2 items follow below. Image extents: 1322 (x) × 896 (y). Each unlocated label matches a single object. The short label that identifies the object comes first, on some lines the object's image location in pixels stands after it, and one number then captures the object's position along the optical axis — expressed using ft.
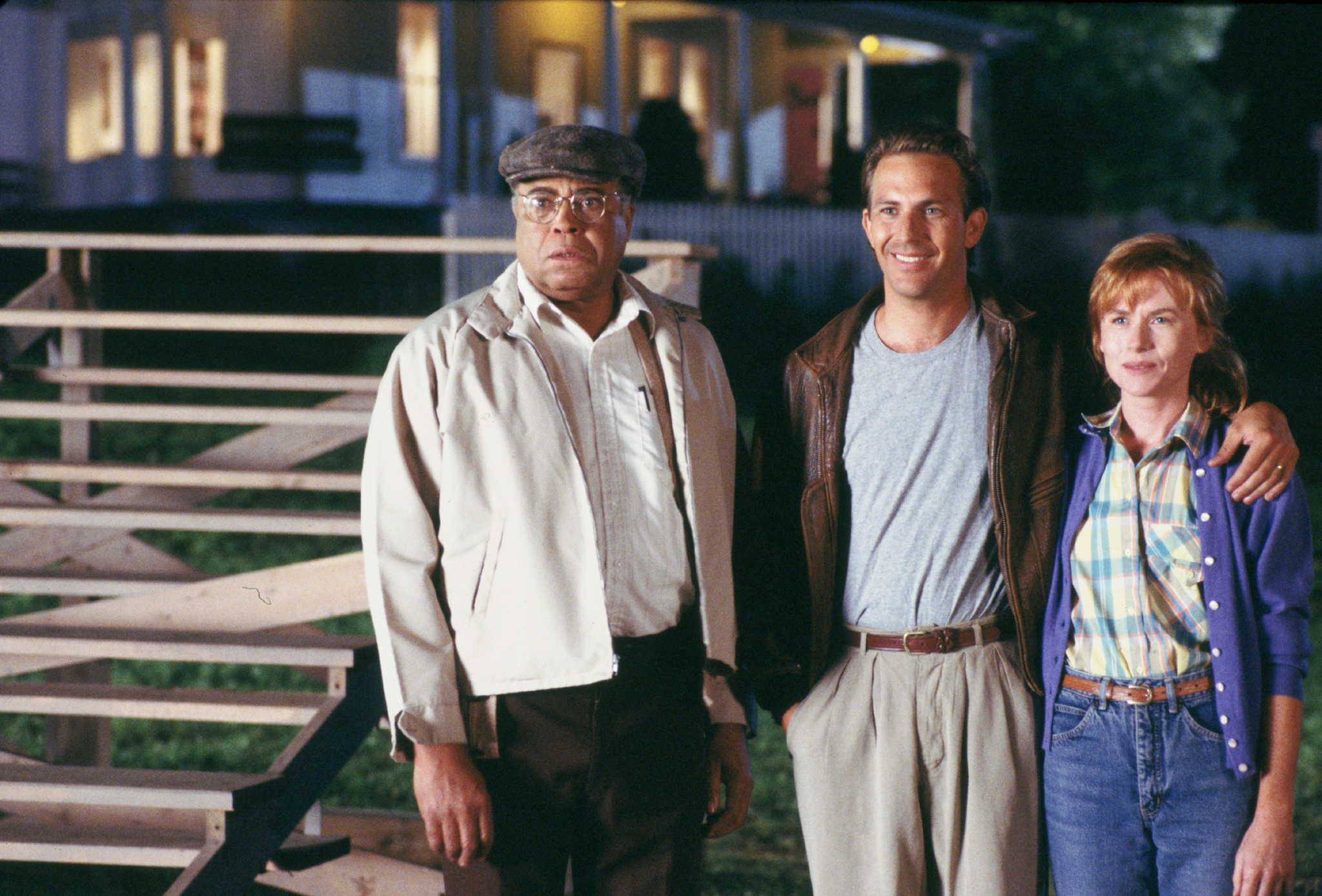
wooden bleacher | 13.20
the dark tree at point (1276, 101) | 96.43
